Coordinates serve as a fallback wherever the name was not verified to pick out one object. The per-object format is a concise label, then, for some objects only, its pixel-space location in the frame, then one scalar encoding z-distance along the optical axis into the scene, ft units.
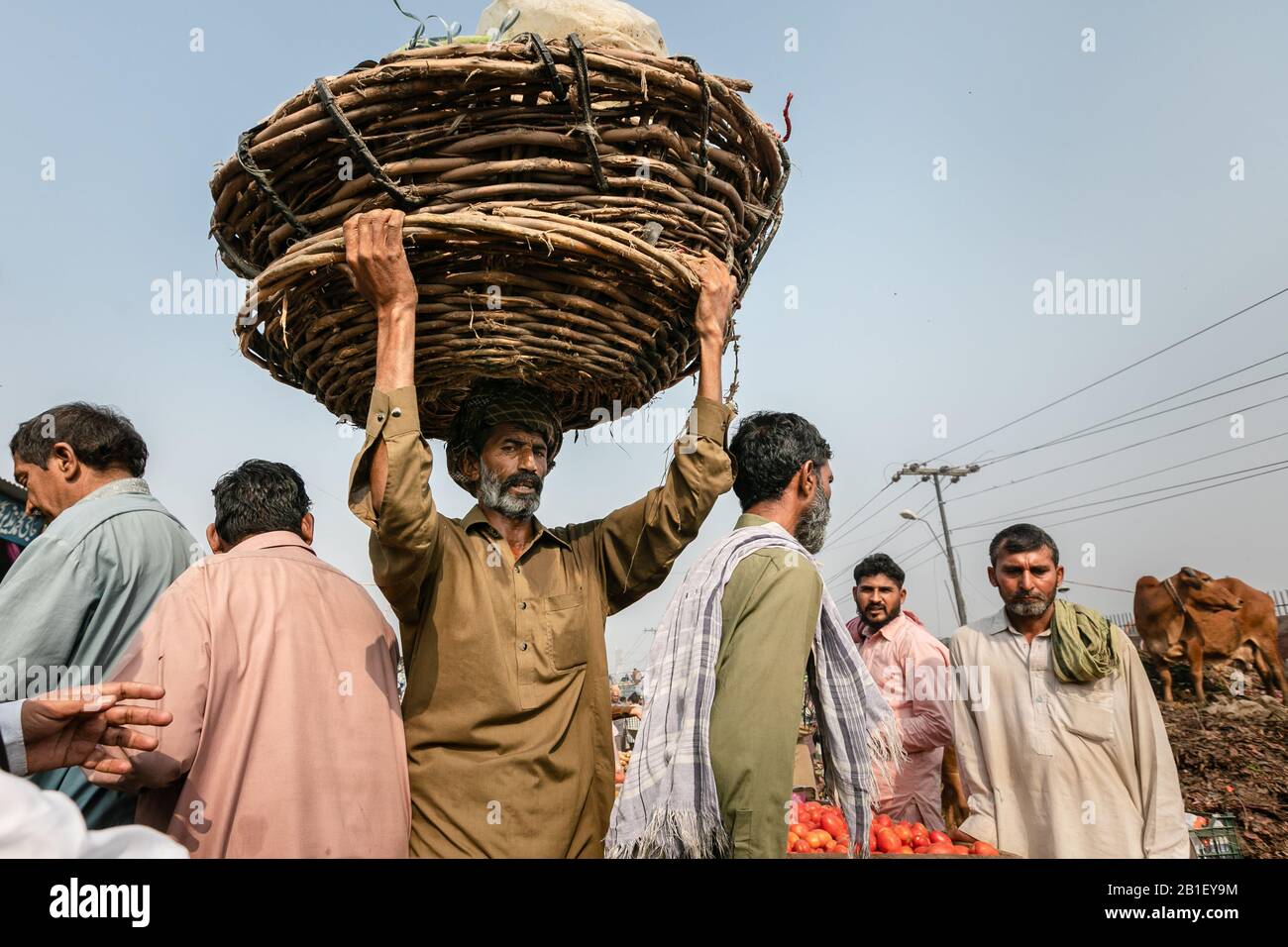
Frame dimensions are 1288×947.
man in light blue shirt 7.30
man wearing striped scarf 6.39
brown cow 24.03
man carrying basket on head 6.54
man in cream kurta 10.59
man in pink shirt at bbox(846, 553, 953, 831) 15.52
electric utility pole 82.12
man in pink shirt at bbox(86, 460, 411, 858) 6.56
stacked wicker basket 5.66
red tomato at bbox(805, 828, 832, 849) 13.23
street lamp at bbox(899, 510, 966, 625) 80.59
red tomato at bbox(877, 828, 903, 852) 12.32
